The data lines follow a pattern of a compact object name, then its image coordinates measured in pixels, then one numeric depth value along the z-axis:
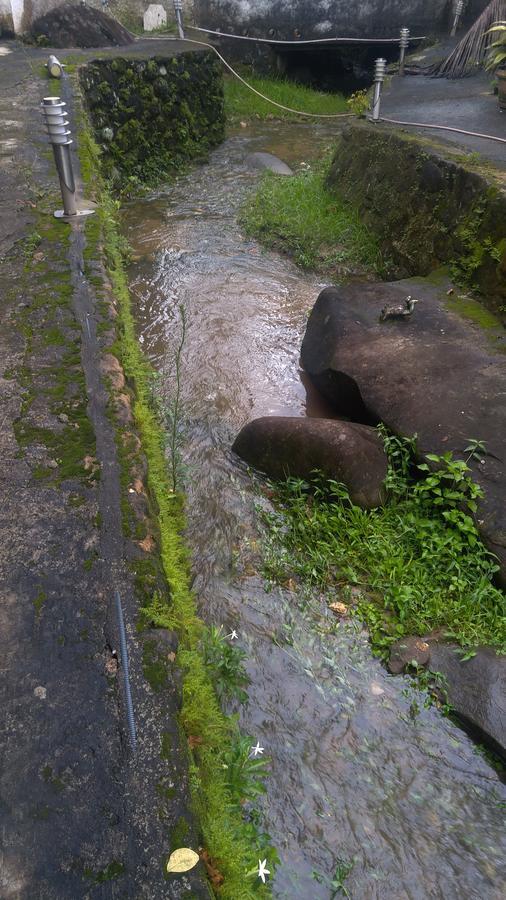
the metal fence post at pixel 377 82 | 7.06
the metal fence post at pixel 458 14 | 12.69
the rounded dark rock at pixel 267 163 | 9.90
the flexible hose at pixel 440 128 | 6.11
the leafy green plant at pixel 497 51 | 8.02
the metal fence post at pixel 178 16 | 11.80
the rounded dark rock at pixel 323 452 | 3.81
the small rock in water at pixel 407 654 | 3.08
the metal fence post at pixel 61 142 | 4.50
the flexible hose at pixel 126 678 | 1.82
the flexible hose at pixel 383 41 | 12.55
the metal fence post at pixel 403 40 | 10.63
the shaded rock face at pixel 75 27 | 10.32
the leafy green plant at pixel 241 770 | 2.03
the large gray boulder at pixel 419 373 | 3.78
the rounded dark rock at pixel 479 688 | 2.81
